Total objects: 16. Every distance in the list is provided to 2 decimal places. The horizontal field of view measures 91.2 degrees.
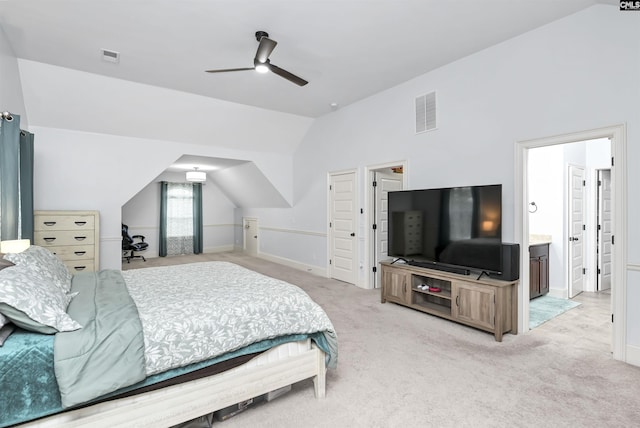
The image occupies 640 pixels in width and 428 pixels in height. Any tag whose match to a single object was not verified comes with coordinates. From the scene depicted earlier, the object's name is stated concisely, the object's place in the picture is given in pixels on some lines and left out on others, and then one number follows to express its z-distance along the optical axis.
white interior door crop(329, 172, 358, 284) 5.34
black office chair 7.31
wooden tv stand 3.11
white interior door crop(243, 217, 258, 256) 8.52
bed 1.41
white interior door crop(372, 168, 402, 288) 5.10
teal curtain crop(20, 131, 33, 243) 3.71
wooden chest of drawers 4.26
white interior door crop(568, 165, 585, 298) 4.59
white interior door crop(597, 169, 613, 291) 4.85
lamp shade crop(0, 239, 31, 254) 2.16
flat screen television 3.22
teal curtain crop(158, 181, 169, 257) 8.41
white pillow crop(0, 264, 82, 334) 1.46
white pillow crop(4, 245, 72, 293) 1.99
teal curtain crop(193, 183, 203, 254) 8.96
